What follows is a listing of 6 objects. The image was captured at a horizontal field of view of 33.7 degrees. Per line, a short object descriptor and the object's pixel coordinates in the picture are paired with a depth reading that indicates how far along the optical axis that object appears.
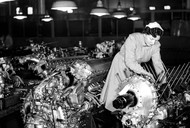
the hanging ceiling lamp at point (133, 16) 9.55
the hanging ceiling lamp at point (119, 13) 8.02
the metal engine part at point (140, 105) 2.73
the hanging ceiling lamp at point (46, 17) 10.23
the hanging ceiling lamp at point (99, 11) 6.89
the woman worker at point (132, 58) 3.38
